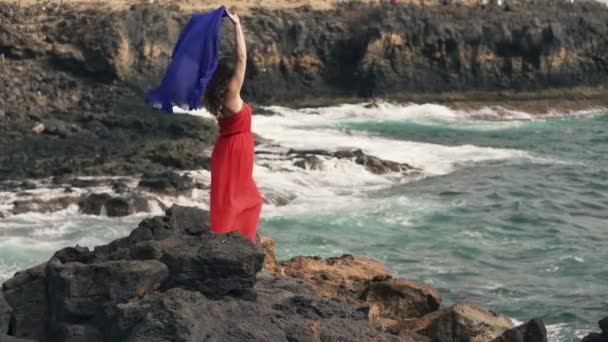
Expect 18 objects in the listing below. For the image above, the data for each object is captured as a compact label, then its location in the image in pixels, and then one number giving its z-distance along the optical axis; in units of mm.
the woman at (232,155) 6742
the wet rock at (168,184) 18391
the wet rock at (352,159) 22406
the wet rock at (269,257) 8464
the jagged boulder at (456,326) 8562
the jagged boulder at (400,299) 9305
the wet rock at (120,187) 18188
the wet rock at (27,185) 18638
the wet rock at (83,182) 18750
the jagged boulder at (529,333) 7773
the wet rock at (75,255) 7073
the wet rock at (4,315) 5986
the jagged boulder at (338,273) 8612
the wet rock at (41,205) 17266
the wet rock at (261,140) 25378
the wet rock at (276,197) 19016
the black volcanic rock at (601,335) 7793
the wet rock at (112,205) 17266
